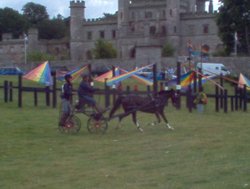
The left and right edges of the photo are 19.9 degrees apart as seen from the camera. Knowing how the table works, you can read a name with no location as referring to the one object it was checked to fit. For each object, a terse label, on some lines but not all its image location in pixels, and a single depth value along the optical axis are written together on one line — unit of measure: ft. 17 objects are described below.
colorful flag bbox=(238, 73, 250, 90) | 106.48
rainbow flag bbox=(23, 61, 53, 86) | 97.80
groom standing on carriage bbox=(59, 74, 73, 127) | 64.28
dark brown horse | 67.62
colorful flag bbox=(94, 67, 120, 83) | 113.91
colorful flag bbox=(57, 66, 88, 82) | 103.37
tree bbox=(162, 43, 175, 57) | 315.94
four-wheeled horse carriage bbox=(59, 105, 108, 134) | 64.49
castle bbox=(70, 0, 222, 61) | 383.04
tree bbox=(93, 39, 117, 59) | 317.83
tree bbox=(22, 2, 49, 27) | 493.73
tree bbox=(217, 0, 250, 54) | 213.05
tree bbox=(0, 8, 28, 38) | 447.42
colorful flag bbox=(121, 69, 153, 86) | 106.77
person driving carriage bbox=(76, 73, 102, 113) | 65.36
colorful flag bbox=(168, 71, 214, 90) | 102.89
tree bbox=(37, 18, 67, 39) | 469.16
